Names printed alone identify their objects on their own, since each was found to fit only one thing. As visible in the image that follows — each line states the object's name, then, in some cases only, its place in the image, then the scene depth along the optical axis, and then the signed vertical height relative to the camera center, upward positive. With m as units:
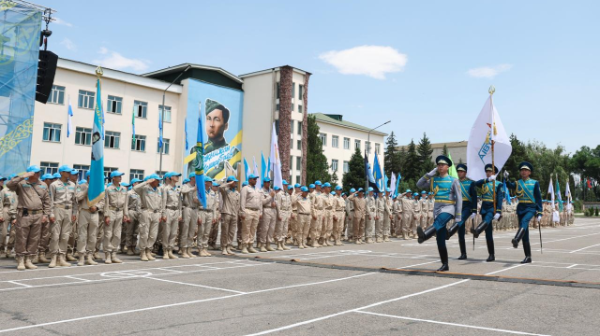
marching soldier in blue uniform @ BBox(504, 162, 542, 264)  11.55 +0.54
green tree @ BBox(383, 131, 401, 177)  84.31 +11.39
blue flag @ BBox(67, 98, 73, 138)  35.25 +7.08
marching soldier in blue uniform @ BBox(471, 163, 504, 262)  11.53 +0.47
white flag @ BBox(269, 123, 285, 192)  16.35 +2.07
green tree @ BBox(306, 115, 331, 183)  57.91 +7.70
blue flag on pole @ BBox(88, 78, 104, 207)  11.08 +1.36
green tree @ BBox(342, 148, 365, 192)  63.09 +6.36
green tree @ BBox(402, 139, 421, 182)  82.06 +9.55
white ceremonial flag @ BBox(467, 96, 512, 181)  11.48 +1.89
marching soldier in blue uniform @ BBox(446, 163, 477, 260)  11.92 +0.69
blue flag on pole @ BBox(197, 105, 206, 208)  12.86 +1.11
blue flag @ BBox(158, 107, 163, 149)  43.37 +9.24
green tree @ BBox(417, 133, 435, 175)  83.11 +12.19
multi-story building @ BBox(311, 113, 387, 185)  64.69 +11.27
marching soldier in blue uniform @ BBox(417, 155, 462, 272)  9.87 +0.46
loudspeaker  19.11 +5.79
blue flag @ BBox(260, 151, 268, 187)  21.33 +2.40
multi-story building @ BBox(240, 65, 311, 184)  50.50 +11.46
